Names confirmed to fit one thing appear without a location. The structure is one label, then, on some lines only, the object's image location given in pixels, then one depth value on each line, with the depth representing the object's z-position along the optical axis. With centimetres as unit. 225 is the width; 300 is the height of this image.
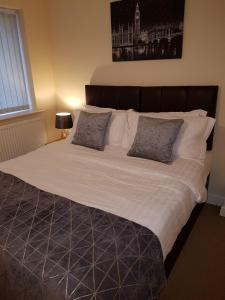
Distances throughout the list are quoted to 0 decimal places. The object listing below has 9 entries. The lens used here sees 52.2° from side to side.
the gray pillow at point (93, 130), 242
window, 281
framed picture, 224
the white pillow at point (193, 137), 209
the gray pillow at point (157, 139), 201
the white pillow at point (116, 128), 249
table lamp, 310
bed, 104
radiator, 288
